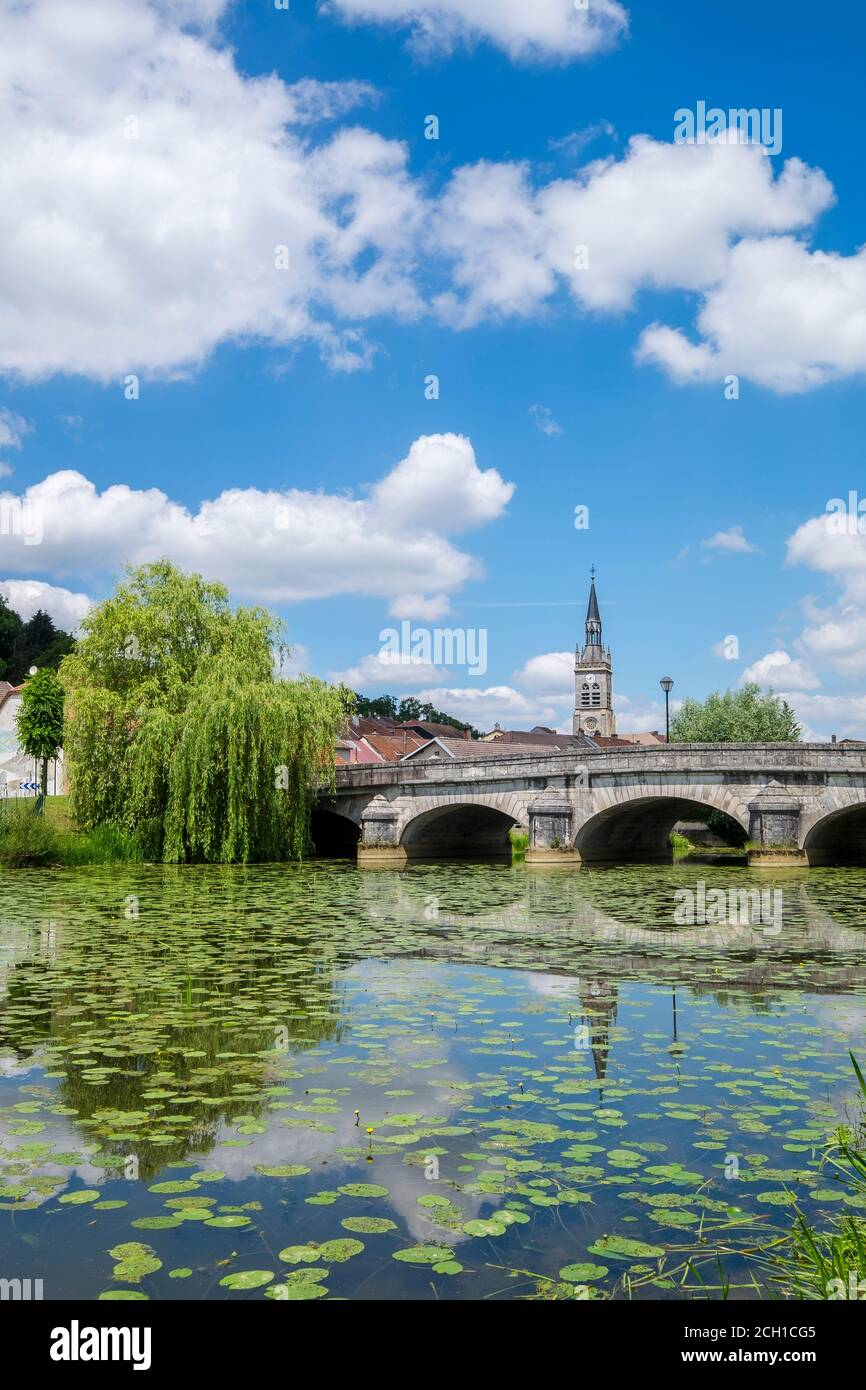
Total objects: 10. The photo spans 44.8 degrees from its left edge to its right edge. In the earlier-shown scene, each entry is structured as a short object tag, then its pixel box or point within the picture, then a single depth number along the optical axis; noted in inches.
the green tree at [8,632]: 3368.6
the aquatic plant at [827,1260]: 125.8
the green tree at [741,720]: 1806.1
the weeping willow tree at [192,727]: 1044.5
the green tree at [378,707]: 4980.3
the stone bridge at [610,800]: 1069.1
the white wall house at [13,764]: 2055.7
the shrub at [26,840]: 962.7
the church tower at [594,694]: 4347.9
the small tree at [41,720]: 1609.7
